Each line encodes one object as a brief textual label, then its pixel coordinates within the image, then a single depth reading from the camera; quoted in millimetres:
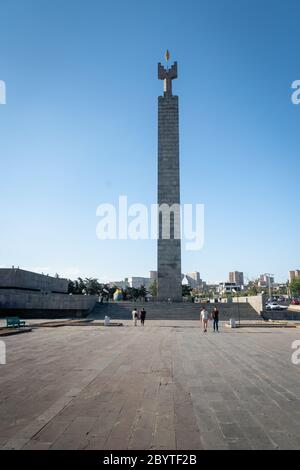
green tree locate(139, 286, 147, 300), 108688
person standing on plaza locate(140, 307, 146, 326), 27156
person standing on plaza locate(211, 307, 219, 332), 22259
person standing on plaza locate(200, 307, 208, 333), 21862
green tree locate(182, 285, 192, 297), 94112
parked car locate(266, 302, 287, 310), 48188
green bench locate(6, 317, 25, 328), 20855
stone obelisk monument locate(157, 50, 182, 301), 48688
